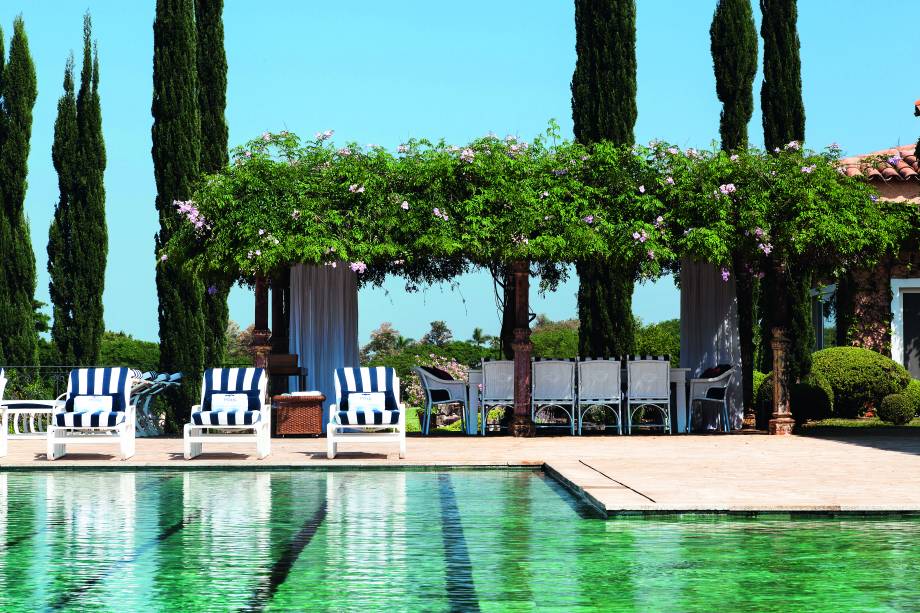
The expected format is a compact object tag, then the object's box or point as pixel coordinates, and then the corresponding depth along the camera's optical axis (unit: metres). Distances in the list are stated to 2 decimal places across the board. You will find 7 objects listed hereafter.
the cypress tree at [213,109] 26.06
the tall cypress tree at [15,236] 27.86
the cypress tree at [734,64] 25.19
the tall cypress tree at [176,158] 24.06
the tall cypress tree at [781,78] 24.62
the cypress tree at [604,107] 22.70
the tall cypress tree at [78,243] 28.58
